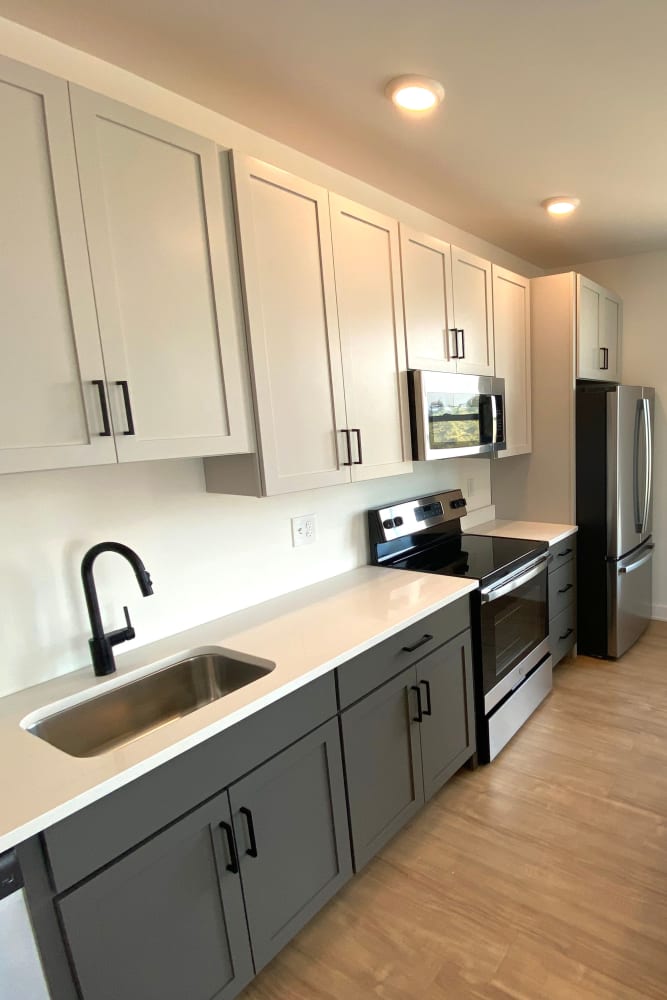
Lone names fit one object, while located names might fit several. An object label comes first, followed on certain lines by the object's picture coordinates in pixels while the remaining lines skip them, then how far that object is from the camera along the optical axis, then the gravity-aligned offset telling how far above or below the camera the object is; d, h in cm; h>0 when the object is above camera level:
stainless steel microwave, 234 +1
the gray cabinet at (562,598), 306 -110
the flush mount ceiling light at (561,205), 266 +101
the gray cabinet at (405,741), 172 -112
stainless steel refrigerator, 316 -62
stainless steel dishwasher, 93 -85
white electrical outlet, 226 -42
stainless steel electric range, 232 -80
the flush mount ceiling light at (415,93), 164 +101
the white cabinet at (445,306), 232 +51
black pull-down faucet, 150 -42
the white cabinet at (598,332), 323 +47
